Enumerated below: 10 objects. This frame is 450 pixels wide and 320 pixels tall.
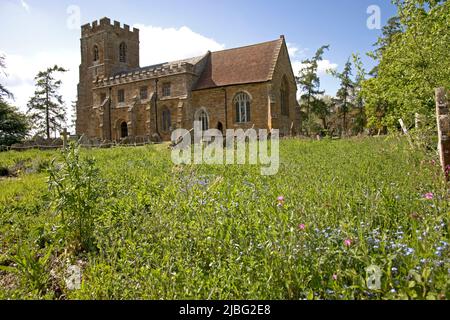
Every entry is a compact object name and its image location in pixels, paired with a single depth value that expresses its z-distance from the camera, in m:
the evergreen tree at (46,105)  42.03
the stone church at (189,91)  26.86
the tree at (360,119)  38.06
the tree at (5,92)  23.92
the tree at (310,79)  38.66
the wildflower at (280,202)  3.78
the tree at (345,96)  40.22
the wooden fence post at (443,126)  5.36
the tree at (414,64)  7.85
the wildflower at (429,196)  3.33
